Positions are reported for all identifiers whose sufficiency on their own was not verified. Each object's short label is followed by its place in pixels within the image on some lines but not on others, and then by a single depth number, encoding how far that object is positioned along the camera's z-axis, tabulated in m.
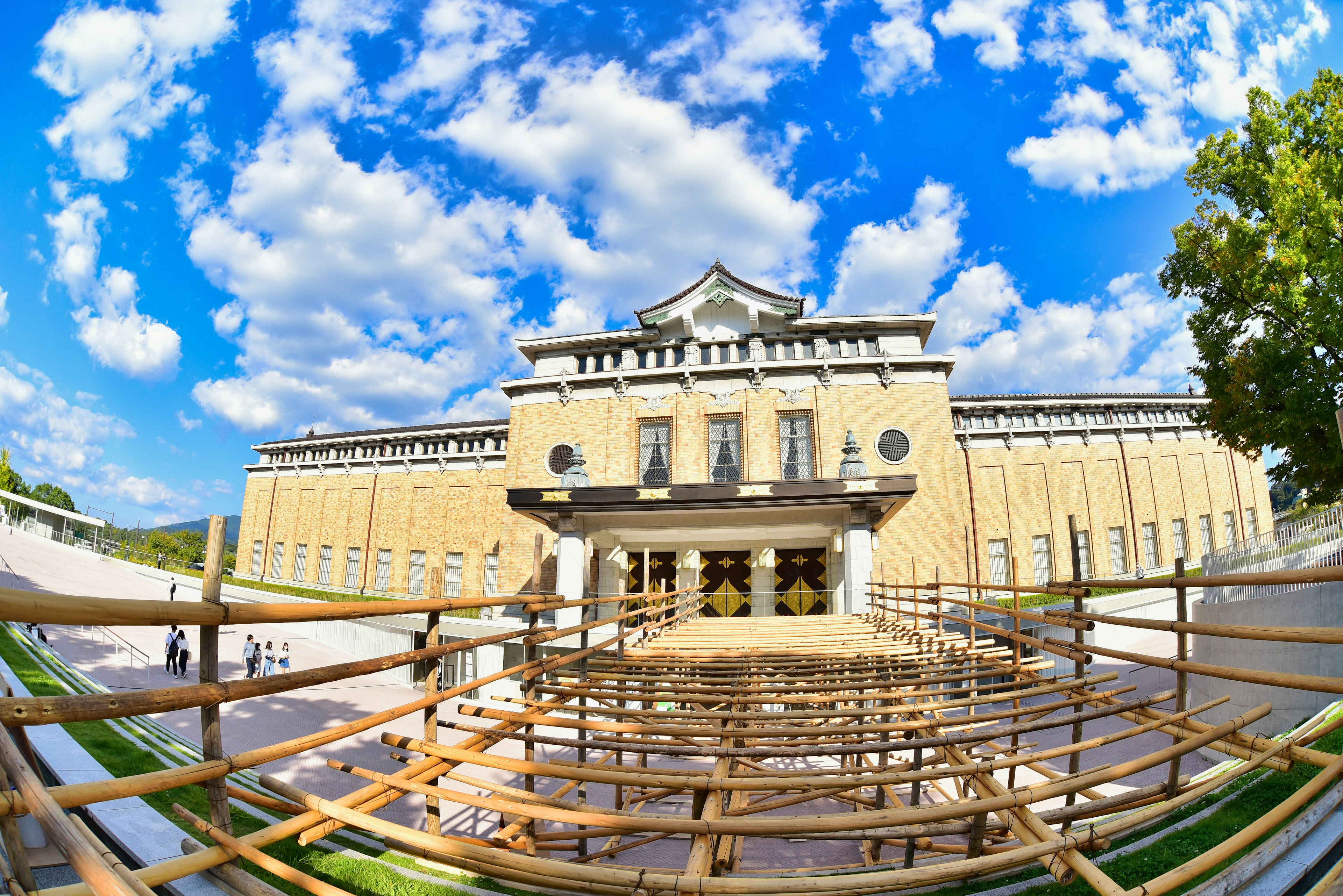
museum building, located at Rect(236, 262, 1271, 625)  18.86
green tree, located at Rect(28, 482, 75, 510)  60.31
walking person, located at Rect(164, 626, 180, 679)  16.27
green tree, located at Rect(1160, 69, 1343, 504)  12.30
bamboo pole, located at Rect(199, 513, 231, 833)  2.37
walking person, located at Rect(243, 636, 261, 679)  17.08
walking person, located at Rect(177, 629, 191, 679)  15.62
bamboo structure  2.36
